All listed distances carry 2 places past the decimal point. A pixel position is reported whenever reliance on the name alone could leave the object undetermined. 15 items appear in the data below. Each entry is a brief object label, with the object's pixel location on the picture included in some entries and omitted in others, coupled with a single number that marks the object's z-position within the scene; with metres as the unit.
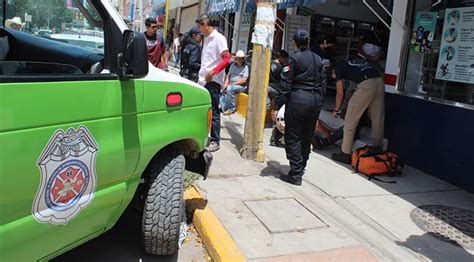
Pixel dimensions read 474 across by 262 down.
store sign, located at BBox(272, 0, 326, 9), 7.26
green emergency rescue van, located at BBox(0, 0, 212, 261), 2.21
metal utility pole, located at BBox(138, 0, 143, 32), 36.50
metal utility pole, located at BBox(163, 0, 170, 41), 22.21
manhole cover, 4.28
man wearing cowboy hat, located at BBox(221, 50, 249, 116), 9.27
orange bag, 5.96
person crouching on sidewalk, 6.32
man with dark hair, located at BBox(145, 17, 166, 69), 7.96
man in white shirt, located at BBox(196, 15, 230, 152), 6.12
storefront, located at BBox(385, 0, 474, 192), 5.61
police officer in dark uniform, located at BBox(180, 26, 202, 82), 6.92
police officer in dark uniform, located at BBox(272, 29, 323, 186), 5.16
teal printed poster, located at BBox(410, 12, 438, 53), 6.20
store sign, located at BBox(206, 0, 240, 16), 11.69
